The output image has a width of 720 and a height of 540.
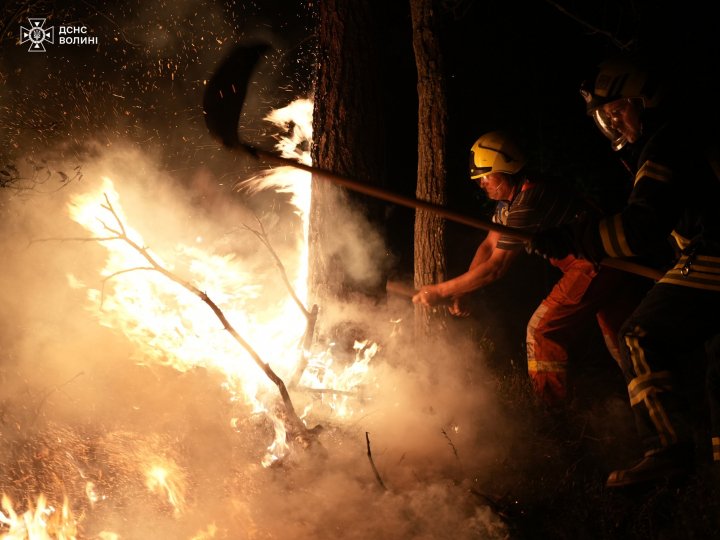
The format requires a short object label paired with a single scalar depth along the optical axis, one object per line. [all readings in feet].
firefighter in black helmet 10.39
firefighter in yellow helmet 15.14
